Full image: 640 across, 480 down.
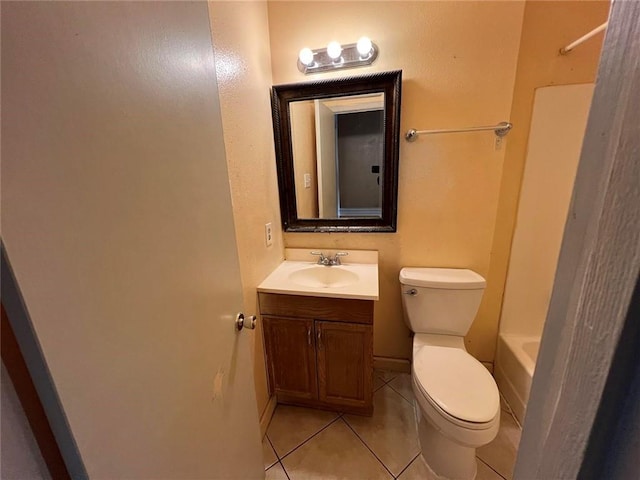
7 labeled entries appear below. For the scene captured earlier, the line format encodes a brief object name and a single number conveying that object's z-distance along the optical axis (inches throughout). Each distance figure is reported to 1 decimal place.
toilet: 41.7
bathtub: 57.4
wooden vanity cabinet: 53.1
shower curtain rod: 40.9
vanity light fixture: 54.6
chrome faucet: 66.4
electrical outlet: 58.2
